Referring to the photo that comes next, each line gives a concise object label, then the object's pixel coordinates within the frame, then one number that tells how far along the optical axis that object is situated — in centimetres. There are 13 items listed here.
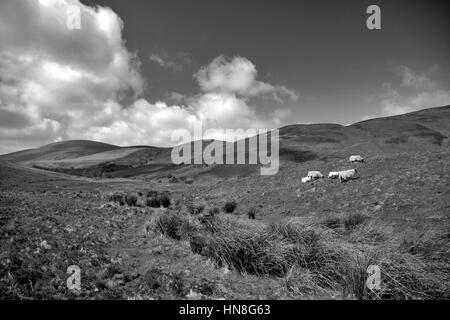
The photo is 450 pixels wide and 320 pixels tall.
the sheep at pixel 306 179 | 1798
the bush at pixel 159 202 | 2079
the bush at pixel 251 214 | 1424
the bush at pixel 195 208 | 1544
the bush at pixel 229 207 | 1653
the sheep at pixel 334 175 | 1714
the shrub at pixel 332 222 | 966
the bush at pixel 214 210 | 1516
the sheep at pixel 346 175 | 1608
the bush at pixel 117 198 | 2109
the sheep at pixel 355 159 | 2010
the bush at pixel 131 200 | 2068
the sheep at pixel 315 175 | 1828
